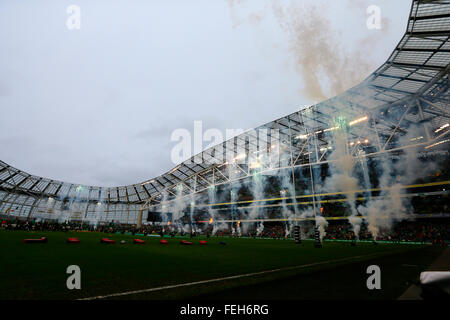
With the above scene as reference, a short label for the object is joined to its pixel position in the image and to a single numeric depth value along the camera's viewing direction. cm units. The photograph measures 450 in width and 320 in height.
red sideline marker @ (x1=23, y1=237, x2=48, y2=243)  1225
